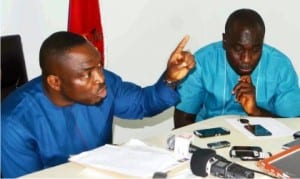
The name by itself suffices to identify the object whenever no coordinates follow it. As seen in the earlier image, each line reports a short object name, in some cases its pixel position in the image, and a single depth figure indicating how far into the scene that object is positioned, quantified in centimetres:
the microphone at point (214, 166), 146
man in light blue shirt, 229
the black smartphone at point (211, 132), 188
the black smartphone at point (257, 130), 190
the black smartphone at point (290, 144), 178
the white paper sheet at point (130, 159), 155
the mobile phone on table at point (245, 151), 168
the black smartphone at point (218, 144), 177
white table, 158
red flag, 259
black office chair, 205
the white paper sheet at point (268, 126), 191
